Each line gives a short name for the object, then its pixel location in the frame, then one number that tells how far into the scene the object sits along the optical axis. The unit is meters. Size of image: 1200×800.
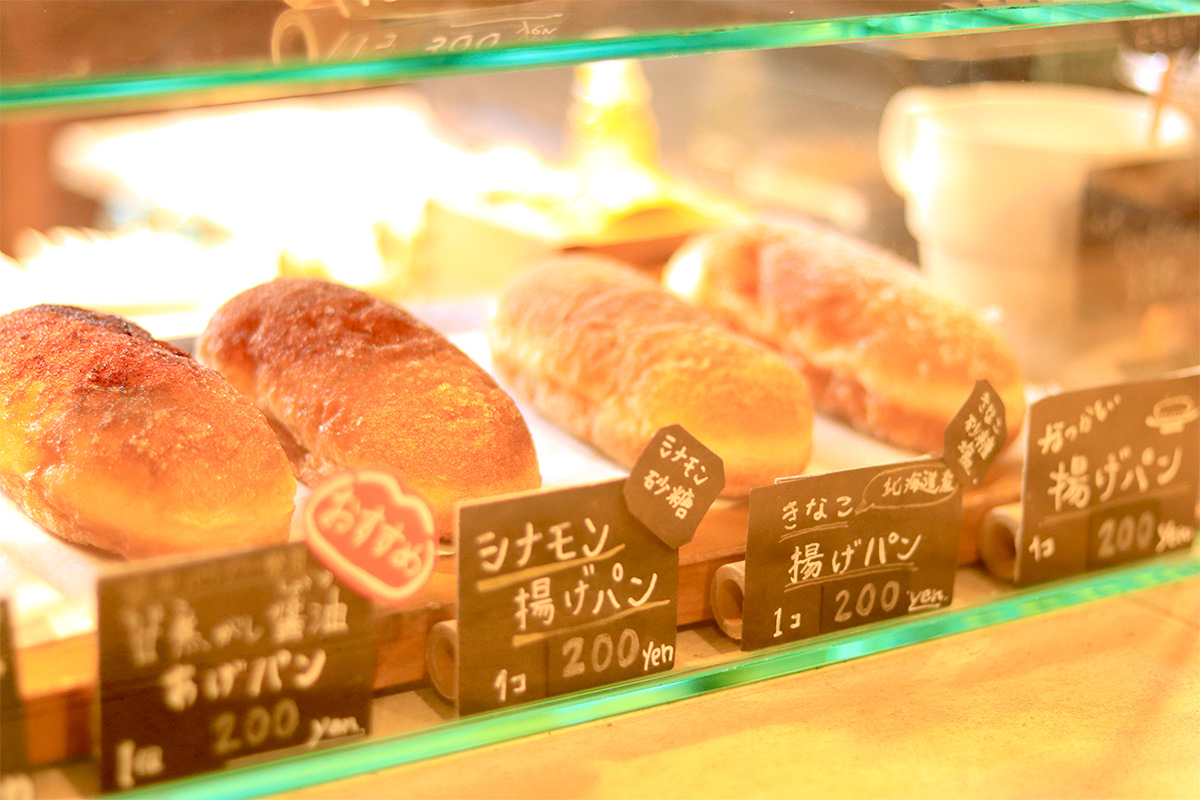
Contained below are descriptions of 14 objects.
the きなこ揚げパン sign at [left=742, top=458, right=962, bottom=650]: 0.87
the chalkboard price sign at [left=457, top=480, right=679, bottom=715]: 0.76
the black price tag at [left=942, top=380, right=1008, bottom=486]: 0.94
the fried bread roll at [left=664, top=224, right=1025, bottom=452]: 1.17
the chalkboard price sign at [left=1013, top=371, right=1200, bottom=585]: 0.99
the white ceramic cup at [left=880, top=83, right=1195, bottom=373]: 1.30
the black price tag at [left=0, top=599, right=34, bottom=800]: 0.66
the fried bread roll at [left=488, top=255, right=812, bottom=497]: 1.06
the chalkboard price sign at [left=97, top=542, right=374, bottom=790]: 0.66
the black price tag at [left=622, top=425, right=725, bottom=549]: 0.80
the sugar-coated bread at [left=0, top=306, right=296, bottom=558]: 0.78
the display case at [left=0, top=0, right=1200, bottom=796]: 0.68
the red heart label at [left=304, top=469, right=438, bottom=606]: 0.68
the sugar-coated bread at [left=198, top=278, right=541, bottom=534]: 0.91
